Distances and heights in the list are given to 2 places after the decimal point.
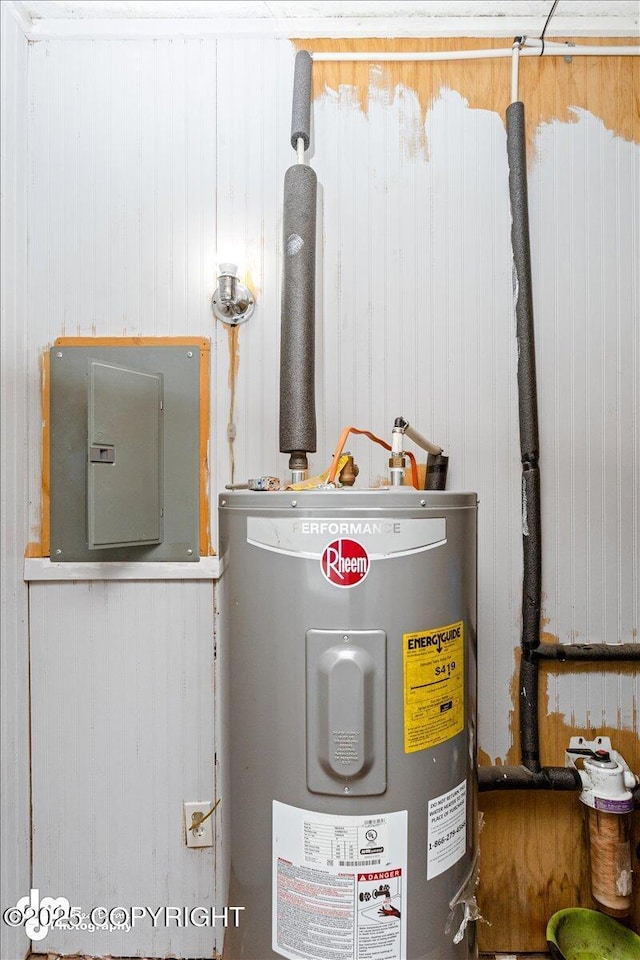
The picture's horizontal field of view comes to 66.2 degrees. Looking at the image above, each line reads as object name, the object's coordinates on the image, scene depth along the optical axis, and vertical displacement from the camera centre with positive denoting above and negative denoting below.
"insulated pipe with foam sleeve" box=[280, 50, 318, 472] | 0.97 +0.32
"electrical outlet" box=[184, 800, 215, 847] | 1.12 -0.78
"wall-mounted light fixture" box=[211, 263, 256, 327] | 1.08 +0.42
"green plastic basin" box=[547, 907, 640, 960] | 1.07 -1.00
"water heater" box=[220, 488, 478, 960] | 0.69 -0.34
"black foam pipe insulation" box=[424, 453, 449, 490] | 1.05 +0.03
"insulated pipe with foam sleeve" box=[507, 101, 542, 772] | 1.10 +0.11
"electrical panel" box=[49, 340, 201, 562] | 1.12 +0.08
